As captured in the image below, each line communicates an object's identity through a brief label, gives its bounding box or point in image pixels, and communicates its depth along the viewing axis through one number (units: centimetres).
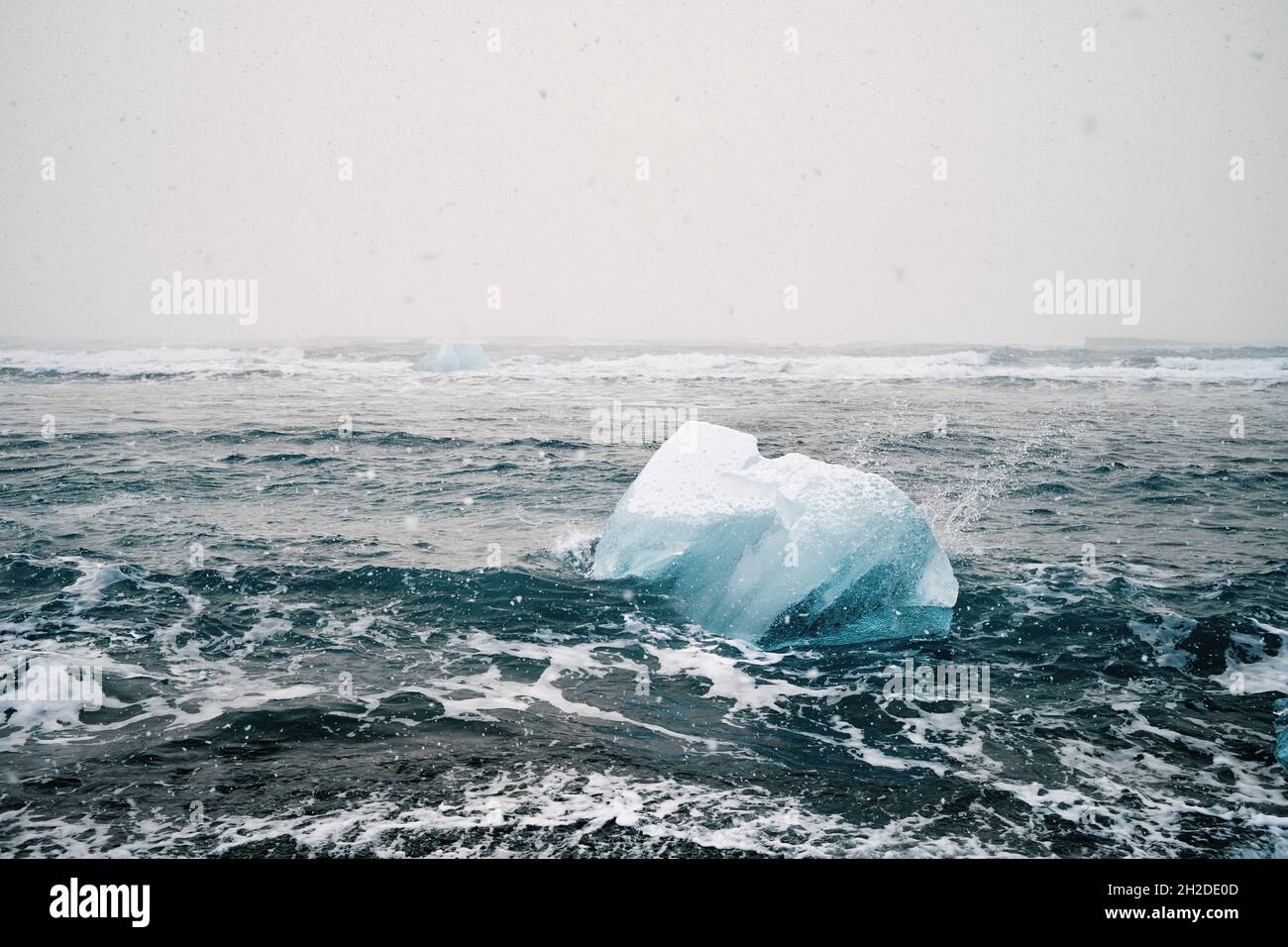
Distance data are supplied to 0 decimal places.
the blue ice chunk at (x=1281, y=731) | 519
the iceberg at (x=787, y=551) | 743
